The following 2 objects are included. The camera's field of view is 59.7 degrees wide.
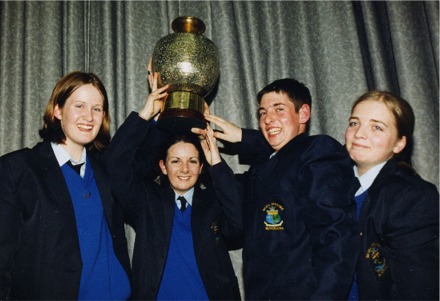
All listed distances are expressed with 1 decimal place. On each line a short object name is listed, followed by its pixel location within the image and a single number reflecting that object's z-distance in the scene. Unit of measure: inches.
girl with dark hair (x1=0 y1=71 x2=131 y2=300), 53.8
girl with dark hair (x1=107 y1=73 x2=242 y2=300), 62.7
